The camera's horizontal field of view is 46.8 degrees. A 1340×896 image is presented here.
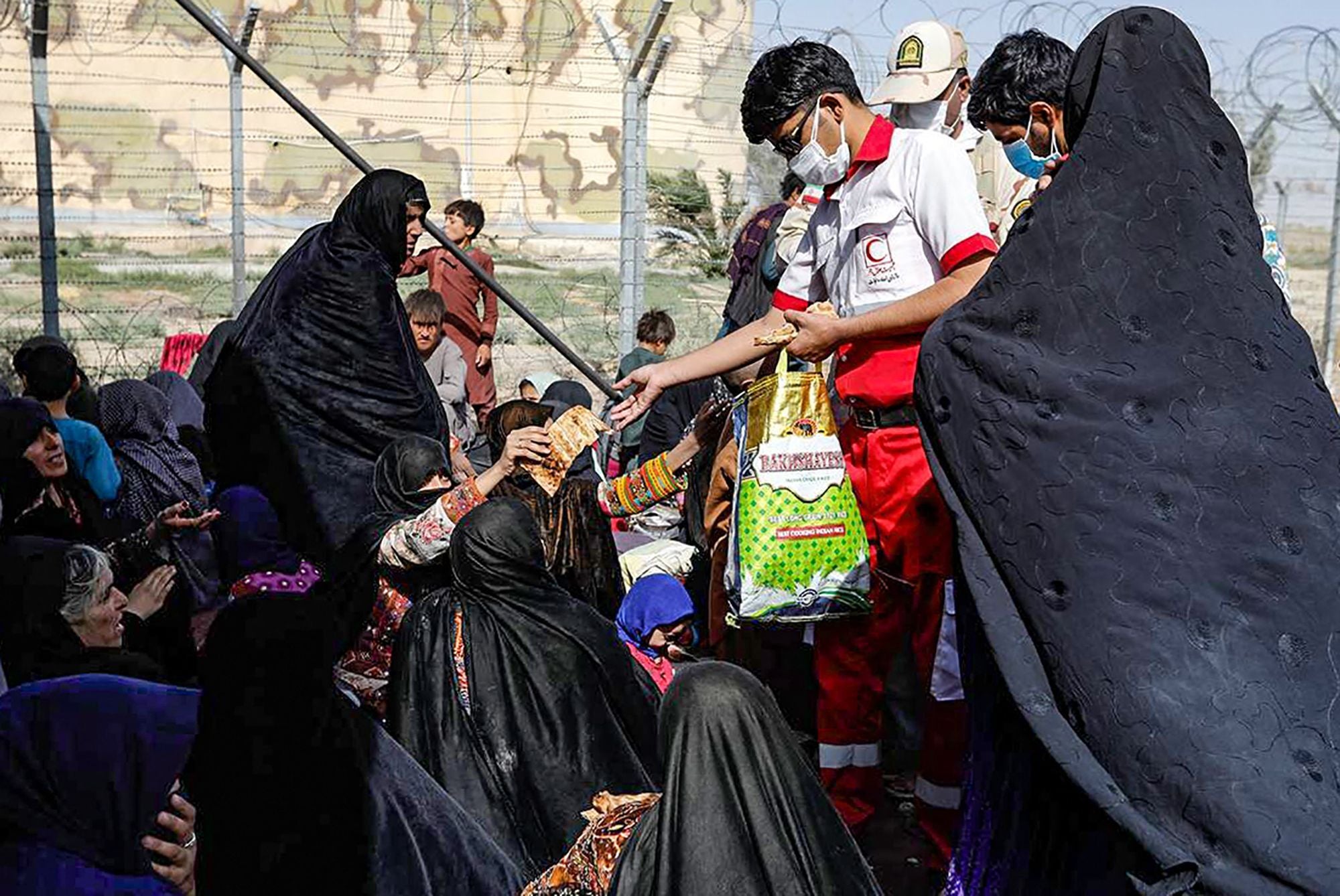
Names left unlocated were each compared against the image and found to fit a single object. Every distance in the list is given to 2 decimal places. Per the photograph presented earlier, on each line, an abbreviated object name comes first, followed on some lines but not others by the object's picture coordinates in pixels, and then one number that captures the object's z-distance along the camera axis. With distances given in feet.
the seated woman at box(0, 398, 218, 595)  15.98
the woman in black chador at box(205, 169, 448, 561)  18.86
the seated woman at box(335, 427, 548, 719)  13.61
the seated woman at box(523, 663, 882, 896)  7.72
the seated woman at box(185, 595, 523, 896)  9.31
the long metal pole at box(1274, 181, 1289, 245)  40.67
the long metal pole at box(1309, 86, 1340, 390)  32.91
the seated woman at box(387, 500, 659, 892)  12.57
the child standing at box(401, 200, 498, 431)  28.71
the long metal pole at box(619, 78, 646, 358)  27.07
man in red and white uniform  11.79
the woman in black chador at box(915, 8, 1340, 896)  7.36
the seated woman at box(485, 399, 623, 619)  16.61
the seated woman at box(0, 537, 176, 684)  12.42
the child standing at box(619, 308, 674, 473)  25.11
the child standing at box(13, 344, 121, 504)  18.57
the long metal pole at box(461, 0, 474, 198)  56.34
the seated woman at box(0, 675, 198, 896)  8.55
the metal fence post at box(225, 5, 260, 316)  27.58
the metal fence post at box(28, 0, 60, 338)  24.97
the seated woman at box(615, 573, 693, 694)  16.37
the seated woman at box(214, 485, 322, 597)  16.14
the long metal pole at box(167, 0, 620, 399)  20.81
